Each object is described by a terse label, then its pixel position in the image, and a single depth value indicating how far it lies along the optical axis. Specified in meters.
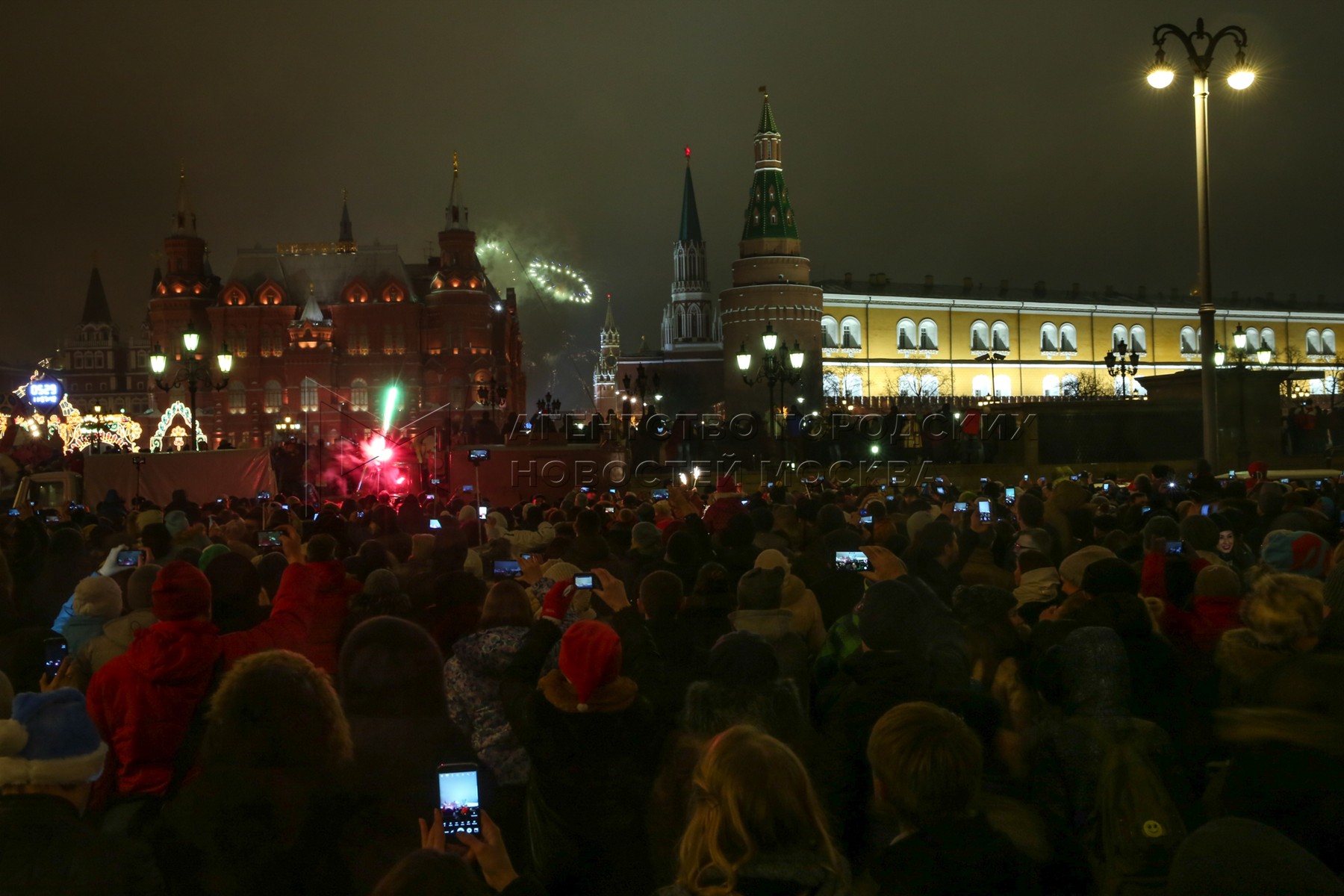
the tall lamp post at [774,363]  24.79
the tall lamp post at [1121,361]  31.58
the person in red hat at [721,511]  10.51
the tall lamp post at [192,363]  21.30
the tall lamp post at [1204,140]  12.63
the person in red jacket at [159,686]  4.12
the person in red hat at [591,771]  3.76
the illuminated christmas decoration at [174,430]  43.56
